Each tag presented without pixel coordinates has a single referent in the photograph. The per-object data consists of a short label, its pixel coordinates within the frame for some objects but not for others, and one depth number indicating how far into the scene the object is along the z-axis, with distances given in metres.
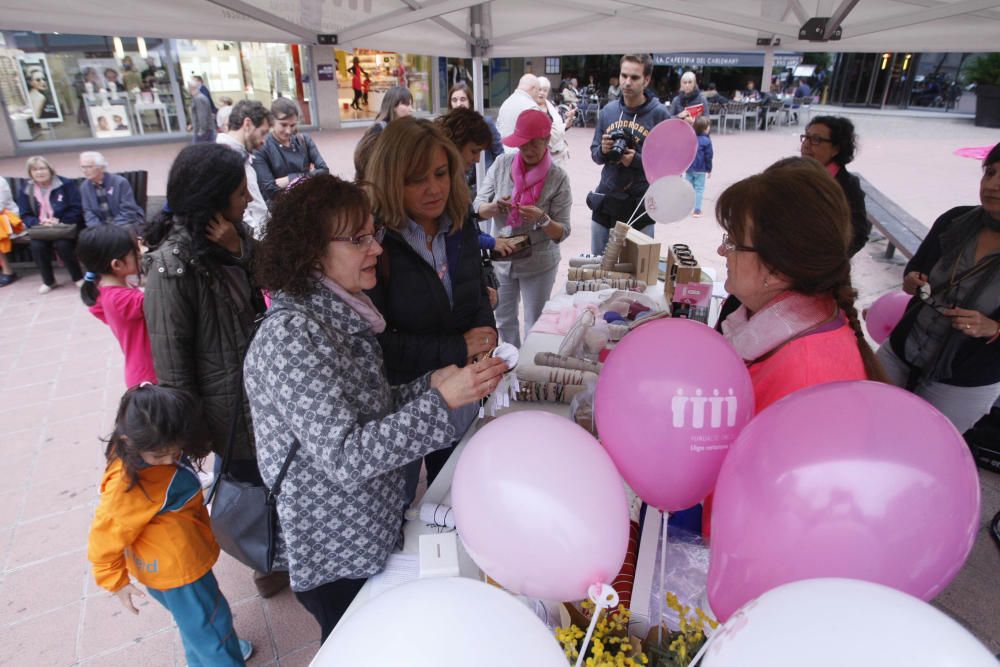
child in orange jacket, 1.54
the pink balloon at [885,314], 2.64
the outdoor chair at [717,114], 14.52
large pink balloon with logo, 1.05
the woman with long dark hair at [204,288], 1.69
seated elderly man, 5.38
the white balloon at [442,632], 0.66
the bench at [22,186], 5.73
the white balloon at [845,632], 0.58
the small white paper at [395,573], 1.33
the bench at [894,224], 5.05
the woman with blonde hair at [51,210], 5.45
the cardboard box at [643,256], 3.15
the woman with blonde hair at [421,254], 1.82
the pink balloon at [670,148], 2.98
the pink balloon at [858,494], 0.77
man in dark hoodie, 3.74
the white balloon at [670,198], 2.86
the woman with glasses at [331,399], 1.12
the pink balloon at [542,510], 0.94
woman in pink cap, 3.02
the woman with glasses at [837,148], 2.91
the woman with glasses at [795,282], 1.13
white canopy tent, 2.58
